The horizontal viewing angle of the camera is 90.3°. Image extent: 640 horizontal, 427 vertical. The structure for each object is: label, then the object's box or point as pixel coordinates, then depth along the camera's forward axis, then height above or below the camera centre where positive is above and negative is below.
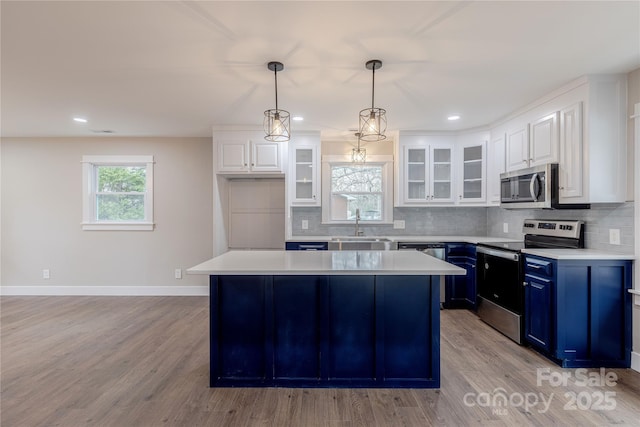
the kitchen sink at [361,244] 4.18 -0.43
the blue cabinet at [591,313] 2.57 -0.82
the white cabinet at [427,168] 4.50 +0.62
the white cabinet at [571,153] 2.75 +0.53
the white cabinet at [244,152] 4.24 +0.78
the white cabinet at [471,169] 4.27 +0.60
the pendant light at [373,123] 2.35 +0.66
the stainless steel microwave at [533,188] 2.99 +0.24
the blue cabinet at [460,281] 4.00 -0.90
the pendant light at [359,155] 4.24 +0.75
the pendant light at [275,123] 2.39 +0.67
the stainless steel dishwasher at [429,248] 4.06 -0.47
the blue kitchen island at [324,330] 2.30 -0.87
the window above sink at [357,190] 4.79 +0.32
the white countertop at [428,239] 4.07 -0.36
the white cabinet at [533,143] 3.04 +0.73
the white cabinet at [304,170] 4.48 +0.59
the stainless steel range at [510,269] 3.03 -0.61
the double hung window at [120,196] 4.86 +0.22
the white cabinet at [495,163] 3.90 +0.61
